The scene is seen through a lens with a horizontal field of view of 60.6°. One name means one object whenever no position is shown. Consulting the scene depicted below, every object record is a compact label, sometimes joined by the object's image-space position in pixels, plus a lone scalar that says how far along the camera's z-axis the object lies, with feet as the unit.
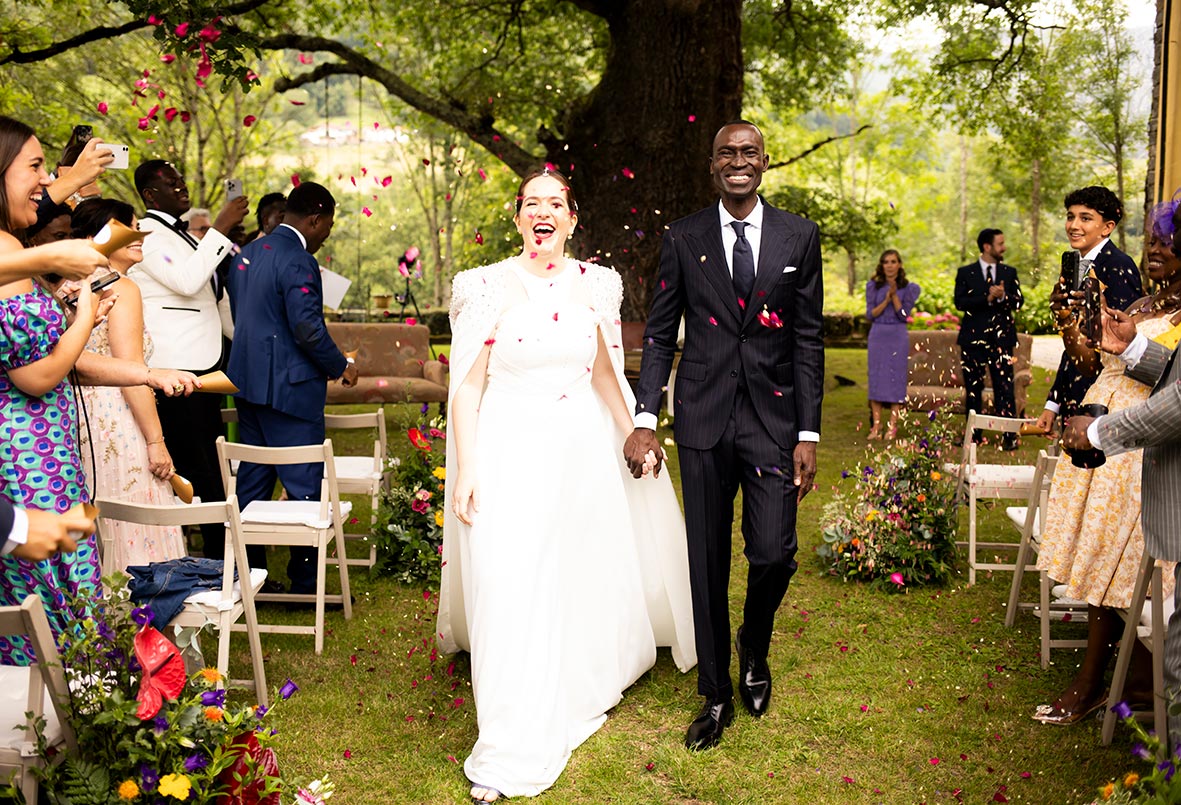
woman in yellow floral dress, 13.09
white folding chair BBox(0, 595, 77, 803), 8.12
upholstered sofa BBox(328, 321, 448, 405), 40.16
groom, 13.04
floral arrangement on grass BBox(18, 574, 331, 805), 8.45
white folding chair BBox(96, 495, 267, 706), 11.85
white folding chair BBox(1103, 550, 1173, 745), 10.77
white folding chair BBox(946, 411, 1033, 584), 18.76
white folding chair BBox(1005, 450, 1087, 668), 15.92
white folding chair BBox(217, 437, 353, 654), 16.38
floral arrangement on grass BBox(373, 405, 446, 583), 20.66
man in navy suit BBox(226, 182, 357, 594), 18.76
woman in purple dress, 35.14
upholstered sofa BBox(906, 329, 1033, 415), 36.17
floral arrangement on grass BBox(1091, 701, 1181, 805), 7.24
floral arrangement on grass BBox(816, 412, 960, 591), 20.31
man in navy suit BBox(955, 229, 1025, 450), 32.89
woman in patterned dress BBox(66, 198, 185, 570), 15.42
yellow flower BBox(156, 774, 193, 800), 8.20
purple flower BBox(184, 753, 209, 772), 8.60
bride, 12.62
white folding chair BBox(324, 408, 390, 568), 20.18
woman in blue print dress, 10.05
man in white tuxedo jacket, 19.02
